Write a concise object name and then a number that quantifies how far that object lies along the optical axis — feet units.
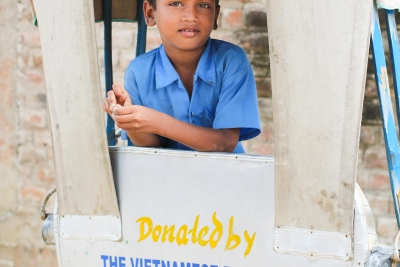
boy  6.62
